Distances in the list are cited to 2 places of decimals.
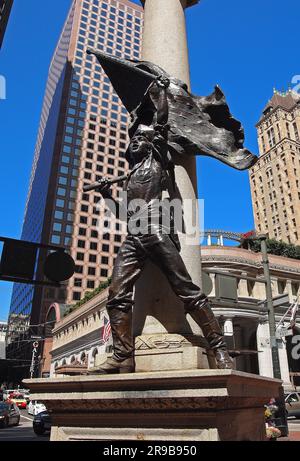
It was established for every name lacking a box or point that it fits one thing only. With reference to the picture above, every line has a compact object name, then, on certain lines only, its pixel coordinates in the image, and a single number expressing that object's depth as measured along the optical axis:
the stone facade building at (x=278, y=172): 92.44
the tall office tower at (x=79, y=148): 98.00
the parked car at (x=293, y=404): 25.50
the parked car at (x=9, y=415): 24.97
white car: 31.26
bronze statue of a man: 4.17
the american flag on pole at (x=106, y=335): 17.62
